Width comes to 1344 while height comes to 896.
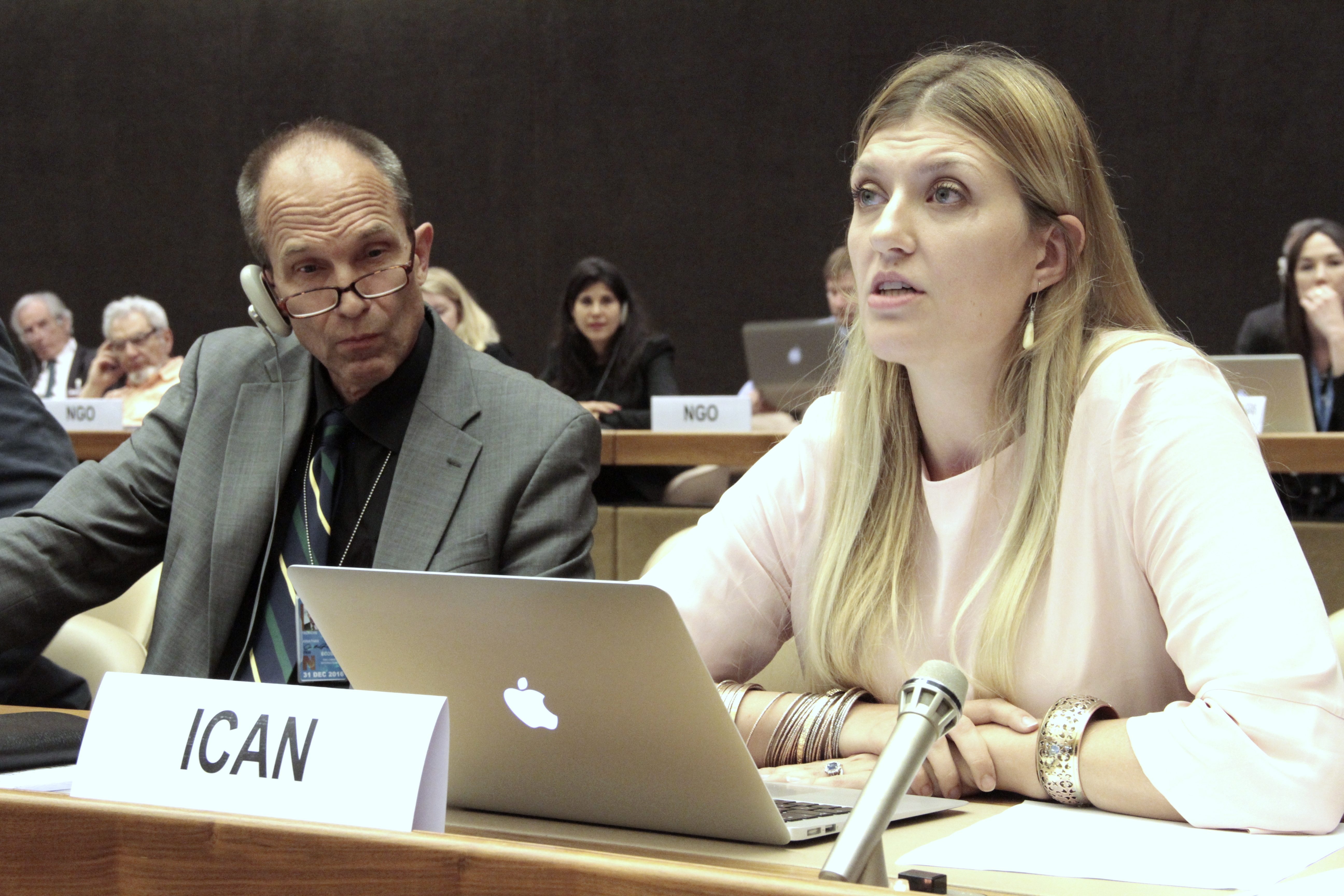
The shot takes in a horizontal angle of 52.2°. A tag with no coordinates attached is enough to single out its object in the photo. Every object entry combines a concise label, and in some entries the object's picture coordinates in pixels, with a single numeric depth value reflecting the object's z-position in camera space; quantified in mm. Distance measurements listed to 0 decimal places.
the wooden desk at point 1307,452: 3115
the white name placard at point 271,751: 867
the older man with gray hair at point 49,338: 7898
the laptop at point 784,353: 5031
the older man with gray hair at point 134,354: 6266
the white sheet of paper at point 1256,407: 3760
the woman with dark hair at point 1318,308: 4770
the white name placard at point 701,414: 4410
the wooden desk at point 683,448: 3719
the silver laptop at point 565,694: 901
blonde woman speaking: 1150
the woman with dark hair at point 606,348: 6168
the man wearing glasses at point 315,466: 1674
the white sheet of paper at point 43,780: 1120
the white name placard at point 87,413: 4605
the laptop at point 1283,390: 3850
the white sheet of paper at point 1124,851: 875
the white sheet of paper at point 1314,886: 796
